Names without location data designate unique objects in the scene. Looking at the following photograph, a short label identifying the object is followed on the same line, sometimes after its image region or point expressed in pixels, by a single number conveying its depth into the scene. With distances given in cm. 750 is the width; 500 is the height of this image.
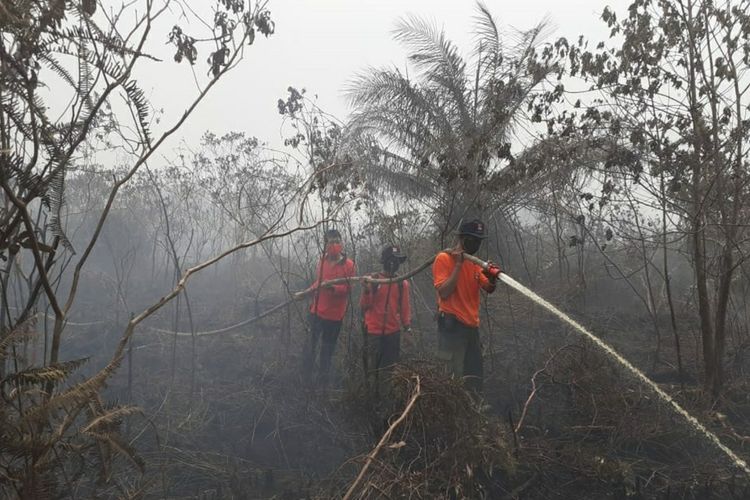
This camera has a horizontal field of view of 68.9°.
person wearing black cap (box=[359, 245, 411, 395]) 546
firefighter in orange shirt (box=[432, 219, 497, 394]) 436
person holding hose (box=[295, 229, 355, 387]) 617
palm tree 767
